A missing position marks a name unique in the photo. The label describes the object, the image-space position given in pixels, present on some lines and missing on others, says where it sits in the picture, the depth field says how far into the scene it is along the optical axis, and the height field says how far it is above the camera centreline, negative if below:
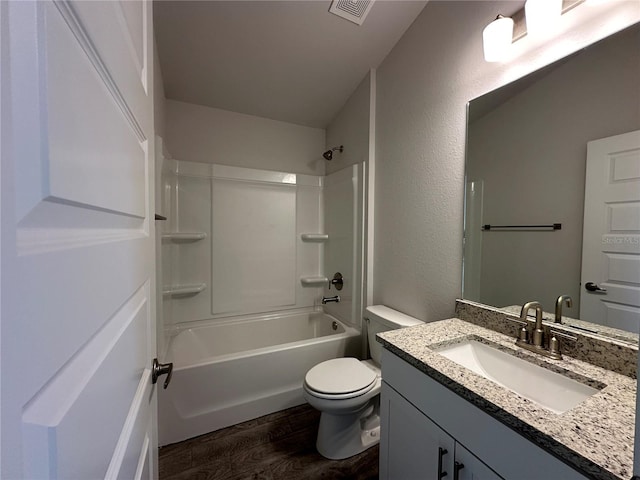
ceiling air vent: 1.53 +1.33
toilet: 1.42 -0.89
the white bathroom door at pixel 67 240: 0.21 -0.01
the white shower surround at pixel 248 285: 1.73 -0.49
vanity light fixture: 1.02 +0.87
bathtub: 1.62 -0.98
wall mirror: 0.92 +0.27
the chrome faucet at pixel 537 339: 0.99 -0.40
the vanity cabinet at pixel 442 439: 0.66 -0.62
